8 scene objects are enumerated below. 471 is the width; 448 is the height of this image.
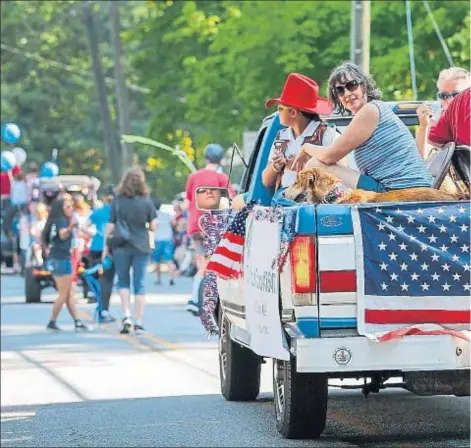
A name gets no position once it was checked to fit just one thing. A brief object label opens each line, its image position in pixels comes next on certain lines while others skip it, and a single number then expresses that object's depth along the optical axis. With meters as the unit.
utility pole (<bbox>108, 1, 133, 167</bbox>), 52.41
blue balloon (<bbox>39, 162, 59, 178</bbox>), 37.31
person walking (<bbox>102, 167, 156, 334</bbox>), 19.42
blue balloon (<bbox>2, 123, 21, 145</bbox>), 44.00
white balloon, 45.23
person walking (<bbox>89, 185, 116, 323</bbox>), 24.80
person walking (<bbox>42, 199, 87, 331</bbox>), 20.78
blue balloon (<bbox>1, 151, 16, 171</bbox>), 41.38
